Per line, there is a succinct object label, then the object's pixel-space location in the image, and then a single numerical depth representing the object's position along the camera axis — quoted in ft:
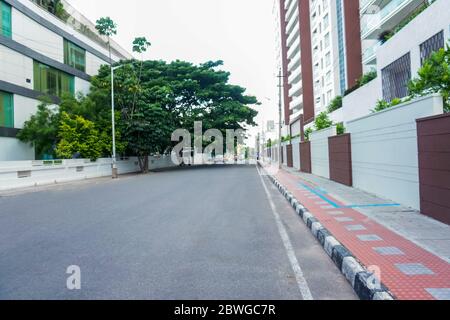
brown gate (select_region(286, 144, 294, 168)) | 98.58
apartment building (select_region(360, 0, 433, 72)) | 68.30
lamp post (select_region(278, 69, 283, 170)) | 95.30
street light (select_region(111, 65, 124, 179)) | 74.49
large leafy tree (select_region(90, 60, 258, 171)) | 87.51
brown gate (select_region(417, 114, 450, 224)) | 19.58
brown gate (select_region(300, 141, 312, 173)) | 69.16
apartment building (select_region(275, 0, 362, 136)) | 104.37
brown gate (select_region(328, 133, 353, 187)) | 40.91
